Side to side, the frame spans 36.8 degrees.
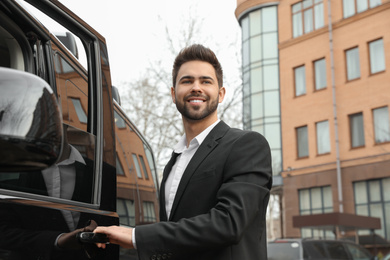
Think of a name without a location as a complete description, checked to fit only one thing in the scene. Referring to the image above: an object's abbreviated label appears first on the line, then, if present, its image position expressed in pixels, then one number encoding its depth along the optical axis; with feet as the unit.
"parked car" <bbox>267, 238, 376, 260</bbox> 37.42
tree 79.41
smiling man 6.82
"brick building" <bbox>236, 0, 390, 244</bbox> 101.35
